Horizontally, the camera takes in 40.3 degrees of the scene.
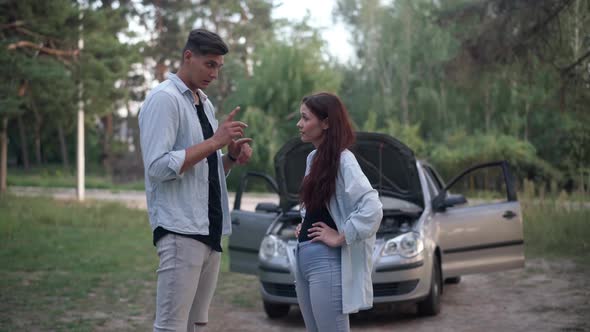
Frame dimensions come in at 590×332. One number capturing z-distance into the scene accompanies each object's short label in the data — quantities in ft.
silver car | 26.20
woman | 12.03
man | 11.62
